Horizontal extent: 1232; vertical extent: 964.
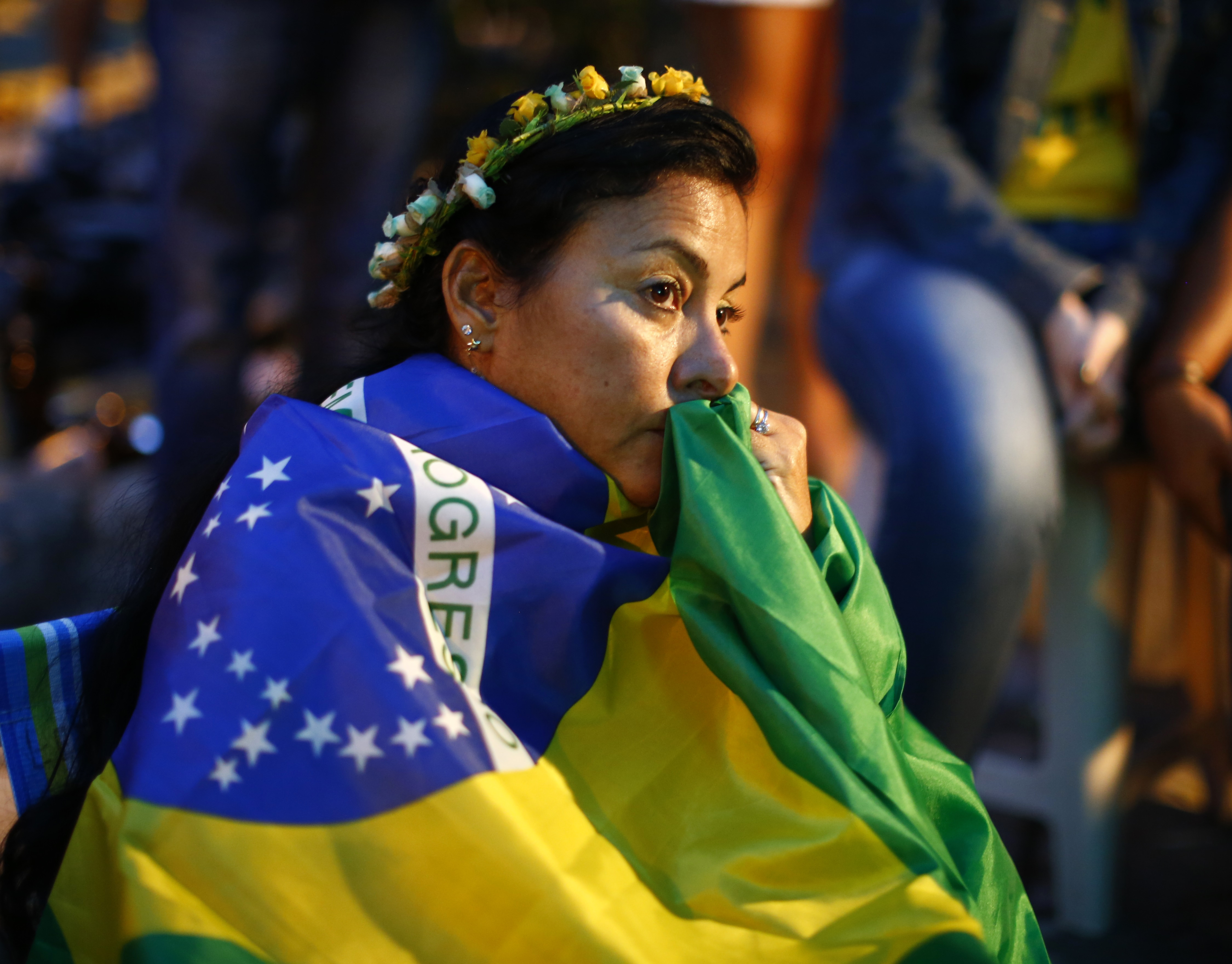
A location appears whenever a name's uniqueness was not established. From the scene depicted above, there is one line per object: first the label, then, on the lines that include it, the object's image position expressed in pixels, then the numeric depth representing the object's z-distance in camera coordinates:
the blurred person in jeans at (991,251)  2.08
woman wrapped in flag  1.02
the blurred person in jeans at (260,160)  2.57
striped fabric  1.29
